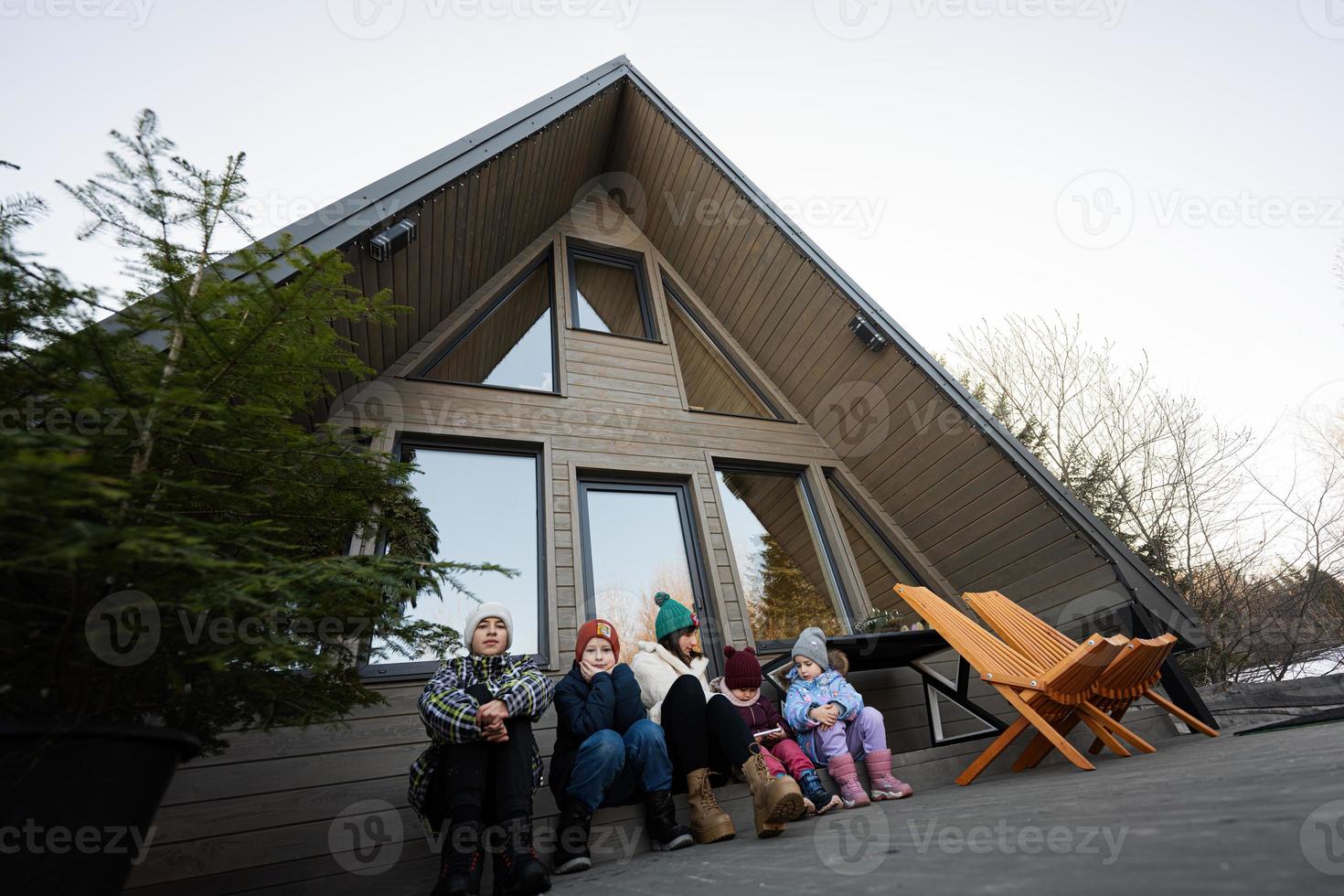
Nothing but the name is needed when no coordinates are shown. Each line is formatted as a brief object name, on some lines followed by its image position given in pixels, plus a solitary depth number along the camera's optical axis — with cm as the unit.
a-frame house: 290
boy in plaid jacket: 174
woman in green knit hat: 183
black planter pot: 104
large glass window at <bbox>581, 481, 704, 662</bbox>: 398
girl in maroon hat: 261
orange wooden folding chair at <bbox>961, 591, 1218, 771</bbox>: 274
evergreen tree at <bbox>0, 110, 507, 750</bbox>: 108
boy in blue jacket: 207
